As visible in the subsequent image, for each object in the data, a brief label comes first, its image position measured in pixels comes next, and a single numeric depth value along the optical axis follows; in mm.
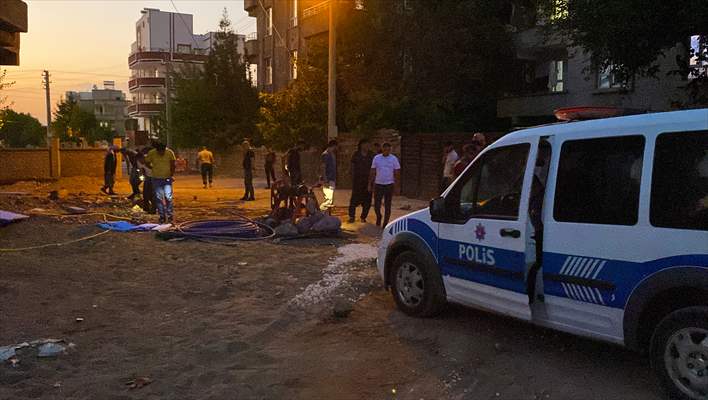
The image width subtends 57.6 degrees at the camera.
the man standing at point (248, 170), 17859
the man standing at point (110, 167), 19516
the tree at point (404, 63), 20938
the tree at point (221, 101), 35250
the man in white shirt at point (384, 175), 11703
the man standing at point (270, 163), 20234
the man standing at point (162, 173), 12227
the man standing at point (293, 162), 14758
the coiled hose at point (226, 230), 10820
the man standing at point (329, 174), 13008
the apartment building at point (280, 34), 29922
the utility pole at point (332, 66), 19516
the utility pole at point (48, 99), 59981
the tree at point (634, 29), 11305
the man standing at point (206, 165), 23219
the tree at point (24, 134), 91625
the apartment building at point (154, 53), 85688
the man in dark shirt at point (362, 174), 12406
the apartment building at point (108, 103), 130250
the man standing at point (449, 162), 12320
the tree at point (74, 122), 70625
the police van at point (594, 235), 3902
